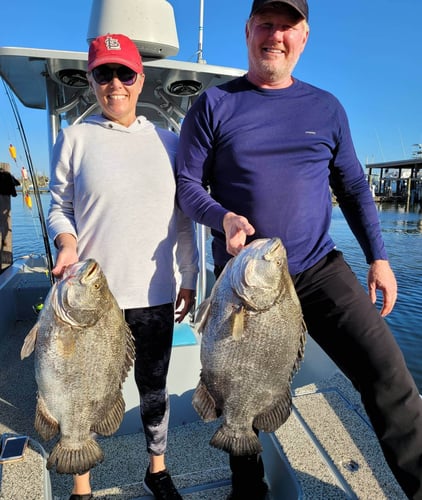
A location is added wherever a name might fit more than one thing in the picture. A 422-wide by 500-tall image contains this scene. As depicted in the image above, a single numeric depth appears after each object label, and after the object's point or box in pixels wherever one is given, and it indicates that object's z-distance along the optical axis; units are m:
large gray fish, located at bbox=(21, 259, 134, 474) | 1.75
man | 1.99
